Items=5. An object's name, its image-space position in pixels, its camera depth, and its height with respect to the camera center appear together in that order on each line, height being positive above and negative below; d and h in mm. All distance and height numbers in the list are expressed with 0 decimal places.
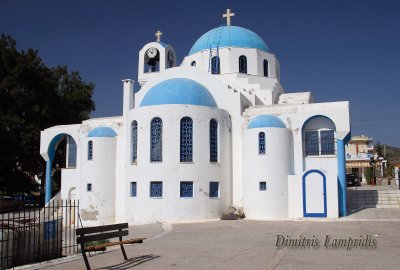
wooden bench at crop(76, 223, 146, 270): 8758 -1212
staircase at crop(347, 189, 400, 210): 22219 -1148
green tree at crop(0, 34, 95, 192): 31469 +5229
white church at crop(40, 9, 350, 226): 20234 +1016
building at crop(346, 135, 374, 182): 51656 +1715
